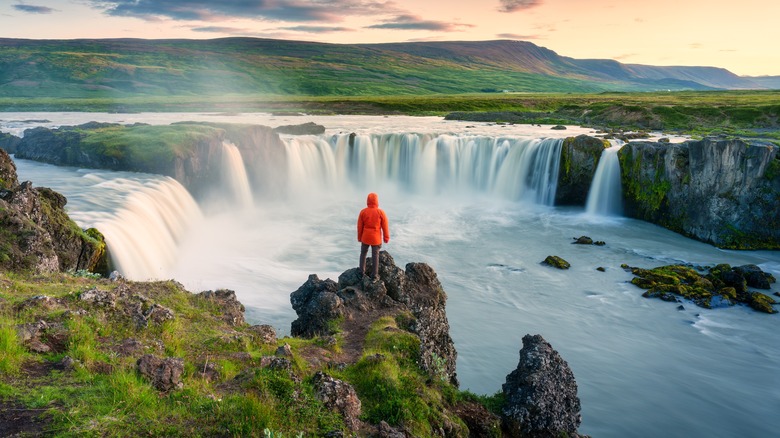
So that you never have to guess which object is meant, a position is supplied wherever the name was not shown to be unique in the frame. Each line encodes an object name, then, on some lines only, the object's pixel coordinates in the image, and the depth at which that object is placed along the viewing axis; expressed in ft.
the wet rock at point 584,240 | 97.17
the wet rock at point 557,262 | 84.69
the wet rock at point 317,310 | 40.87
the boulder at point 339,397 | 25.41
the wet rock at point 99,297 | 32.12
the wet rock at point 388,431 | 25.06
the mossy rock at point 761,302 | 66.85
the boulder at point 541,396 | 32.45
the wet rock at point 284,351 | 29.84
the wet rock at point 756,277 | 74.08
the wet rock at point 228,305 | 40.29
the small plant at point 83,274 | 45.91
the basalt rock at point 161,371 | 24.39
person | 44.04
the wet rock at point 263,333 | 35.37
